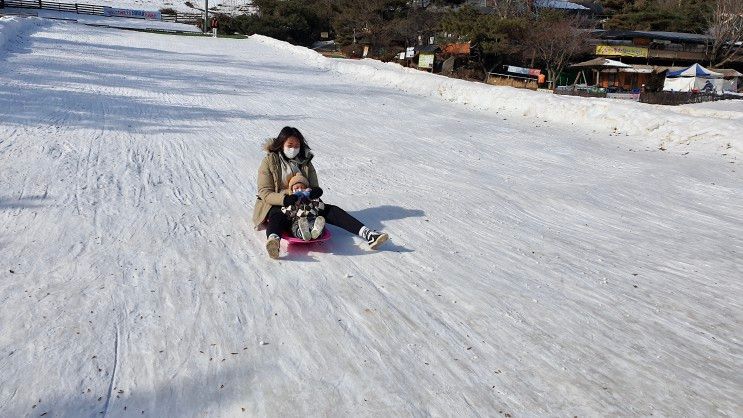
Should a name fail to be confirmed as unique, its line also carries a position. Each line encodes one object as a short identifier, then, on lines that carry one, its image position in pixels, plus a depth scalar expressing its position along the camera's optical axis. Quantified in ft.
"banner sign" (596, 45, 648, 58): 130.82
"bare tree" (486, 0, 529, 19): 161.88
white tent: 108.34
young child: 15.53
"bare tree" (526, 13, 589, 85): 116.98
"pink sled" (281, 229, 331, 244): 15.52
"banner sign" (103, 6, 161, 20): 195.00
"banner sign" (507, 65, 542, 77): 110.93
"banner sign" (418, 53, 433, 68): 109.40
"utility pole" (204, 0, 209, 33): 164.35
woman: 16.19
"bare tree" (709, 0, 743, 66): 138.21
